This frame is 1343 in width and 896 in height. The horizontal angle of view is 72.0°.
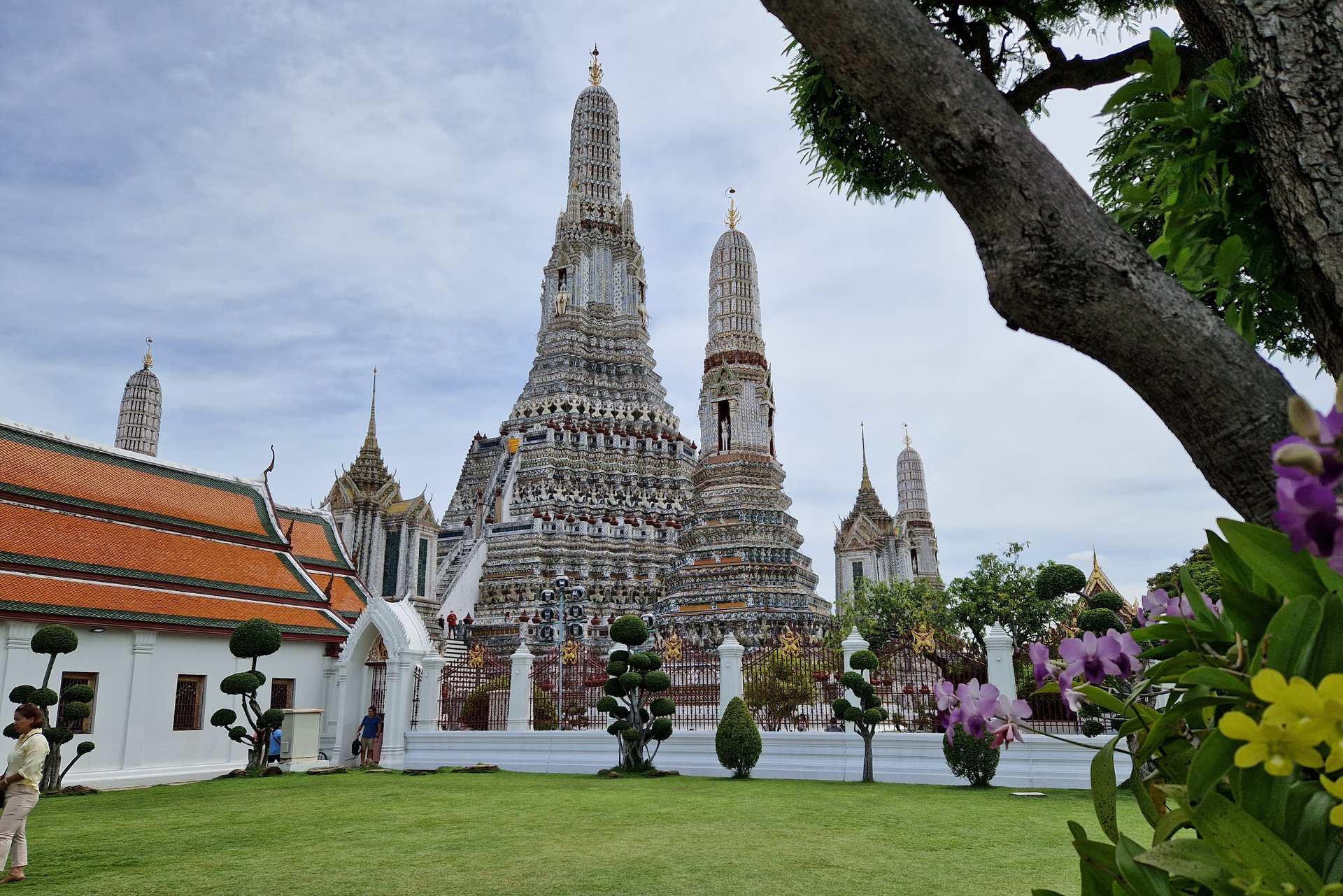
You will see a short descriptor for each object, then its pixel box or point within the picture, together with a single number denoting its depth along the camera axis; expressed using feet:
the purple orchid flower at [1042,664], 6.62
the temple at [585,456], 109.91
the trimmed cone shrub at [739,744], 42.14
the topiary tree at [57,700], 36.60
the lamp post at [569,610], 99.35
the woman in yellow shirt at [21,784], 20.17
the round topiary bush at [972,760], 37.52
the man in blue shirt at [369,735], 50.75
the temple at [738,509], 83.30
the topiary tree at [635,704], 44.37
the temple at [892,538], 138.72
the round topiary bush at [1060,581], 46.57
